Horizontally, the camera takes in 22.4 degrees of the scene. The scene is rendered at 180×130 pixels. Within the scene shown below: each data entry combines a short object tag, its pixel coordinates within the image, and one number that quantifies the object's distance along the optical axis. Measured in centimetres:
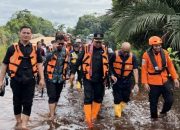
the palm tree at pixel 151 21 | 1602
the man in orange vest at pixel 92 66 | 897
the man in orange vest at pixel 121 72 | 1005
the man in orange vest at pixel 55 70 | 948
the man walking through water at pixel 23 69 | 794
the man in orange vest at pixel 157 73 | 941
